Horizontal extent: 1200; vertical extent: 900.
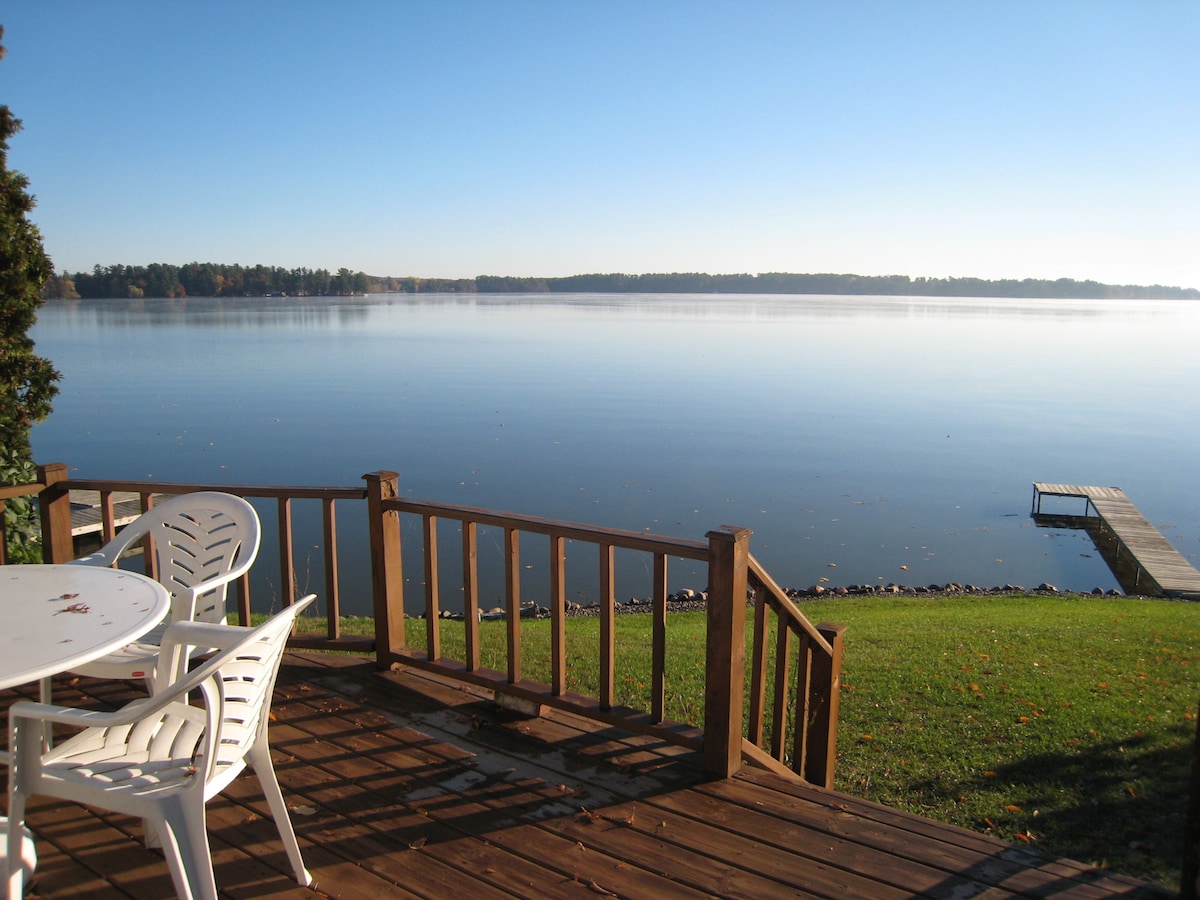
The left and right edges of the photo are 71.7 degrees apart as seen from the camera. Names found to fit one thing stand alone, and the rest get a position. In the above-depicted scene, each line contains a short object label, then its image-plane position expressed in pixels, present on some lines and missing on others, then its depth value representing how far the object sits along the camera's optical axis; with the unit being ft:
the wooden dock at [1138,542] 46.96
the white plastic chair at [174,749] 7.45
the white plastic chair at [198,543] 11.98
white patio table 7.84
